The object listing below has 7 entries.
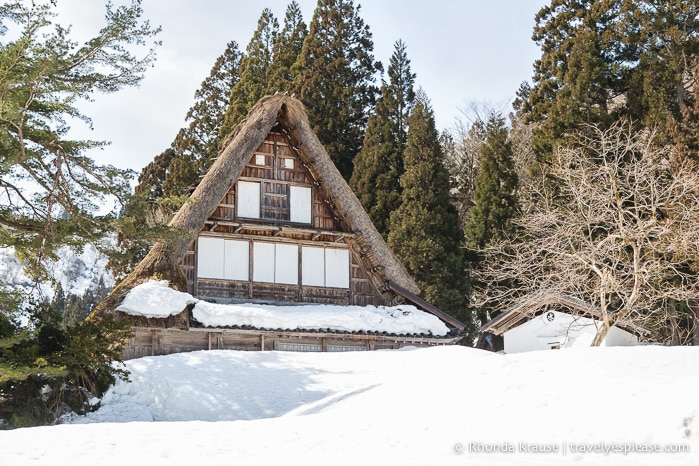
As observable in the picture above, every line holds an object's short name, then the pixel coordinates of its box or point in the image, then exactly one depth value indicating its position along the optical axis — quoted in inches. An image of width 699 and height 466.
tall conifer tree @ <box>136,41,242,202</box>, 1081.4
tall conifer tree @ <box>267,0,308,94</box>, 1189.1
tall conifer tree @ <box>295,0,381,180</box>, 1147.9
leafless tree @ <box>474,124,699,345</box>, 577.9
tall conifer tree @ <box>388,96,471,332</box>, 954.1
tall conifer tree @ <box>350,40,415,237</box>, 1059.9
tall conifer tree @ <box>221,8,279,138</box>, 1151.5
